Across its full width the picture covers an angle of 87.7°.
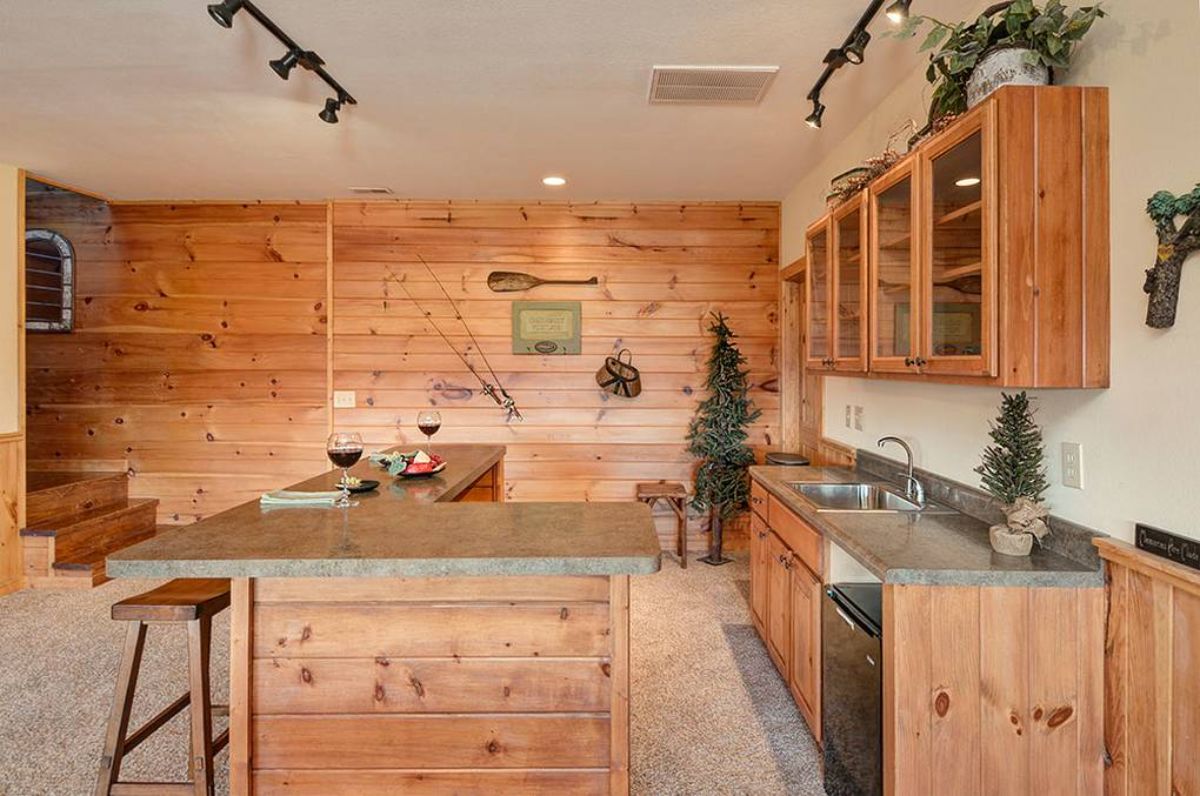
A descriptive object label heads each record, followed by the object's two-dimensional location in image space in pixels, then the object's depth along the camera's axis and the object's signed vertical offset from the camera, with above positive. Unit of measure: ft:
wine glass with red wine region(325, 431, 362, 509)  6.82 -0.60
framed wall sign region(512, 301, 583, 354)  15.33 +1.67
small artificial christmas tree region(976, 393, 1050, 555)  5.65 -0.77
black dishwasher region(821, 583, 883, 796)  5.64 -2.89
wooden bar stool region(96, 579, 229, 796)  5.89 -2.78
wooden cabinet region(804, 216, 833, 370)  9.31 +1.55
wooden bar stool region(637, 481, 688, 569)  14.35 -2.36
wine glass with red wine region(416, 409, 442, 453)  9.75 -0.44
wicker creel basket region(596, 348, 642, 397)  15.07 +0.43
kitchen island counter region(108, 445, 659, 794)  5.06 -2.32
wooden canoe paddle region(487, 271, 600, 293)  15.31 +2.79
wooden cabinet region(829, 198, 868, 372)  7.97 +1.49
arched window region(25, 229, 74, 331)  14.76 +2.74
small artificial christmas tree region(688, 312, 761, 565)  14.39 -1.11
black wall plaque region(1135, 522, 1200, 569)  4.50 -1.14
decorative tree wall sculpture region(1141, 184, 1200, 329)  4.49 +1.07
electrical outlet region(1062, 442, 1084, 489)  5.70 -0.65
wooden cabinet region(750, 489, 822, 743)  7.48 -2.96
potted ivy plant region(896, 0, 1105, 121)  5.32 +3.12
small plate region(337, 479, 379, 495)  7.62 -1.14
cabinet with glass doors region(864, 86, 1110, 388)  5.29 +1.35
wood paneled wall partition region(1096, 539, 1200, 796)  4.48 -2.14
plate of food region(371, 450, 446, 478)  8.60 -0.97
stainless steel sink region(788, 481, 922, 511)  8.91 -1.48
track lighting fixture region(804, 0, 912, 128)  6.23 +4.18
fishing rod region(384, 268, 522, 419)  15.37 +0.88
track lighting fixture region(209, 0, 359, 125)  6.64 +4.30
